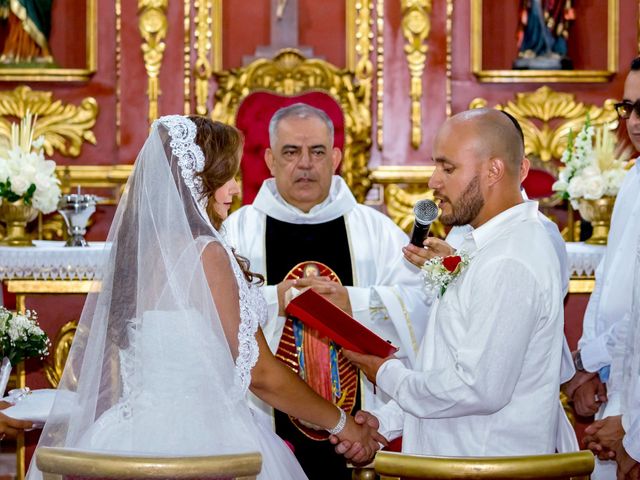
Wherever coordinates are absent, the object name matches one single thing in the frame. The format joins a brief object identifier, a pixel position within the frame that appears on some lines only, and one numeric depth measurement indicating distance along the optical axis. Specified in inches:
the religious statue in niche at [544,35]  285.0
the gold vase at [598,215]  238.8
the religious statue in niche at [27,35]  285.3
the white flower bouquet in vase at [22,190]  236.5
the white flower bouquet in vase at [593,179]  236.5
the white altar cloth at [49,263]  230.1
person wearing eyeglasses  134.7
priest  172.6
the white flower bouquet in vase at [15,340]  154.6
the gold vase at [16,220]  241.6
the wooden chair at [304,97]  274.1
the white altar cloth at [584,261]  232.1
